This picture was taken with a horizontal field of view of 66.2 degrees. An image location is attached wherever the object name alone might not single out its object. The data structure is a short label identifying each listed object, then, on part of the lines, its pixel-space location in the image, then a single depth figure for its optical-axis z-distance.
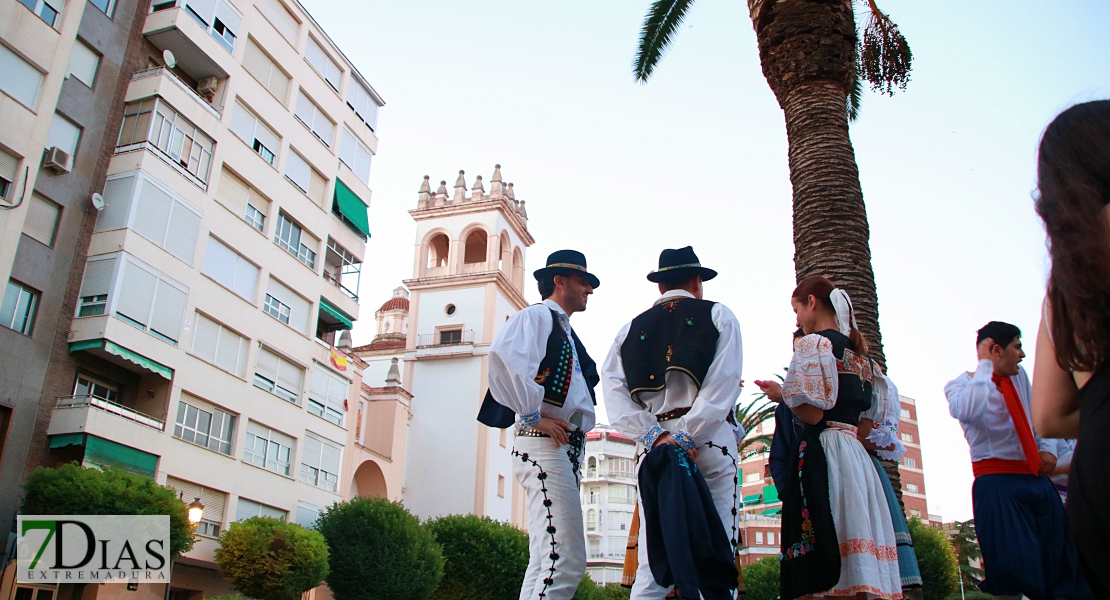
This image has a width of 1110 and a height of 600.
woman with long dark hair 2.03
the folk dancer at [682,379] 4.53
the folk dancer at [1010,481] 5.02
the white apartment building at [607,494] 86.19
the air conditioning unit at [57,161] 22.58
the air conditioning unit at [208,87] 28.75
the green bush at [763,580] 34.81
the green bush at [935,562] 30.80
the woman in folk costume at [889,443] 4.97
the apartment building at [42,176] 21.30
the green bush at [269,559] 24.22
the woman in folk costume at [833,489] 4.42
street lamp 21.52
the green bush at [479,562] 33.06
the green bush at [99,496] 19.61
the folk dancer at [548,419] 4.72
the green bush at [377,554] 28.44
